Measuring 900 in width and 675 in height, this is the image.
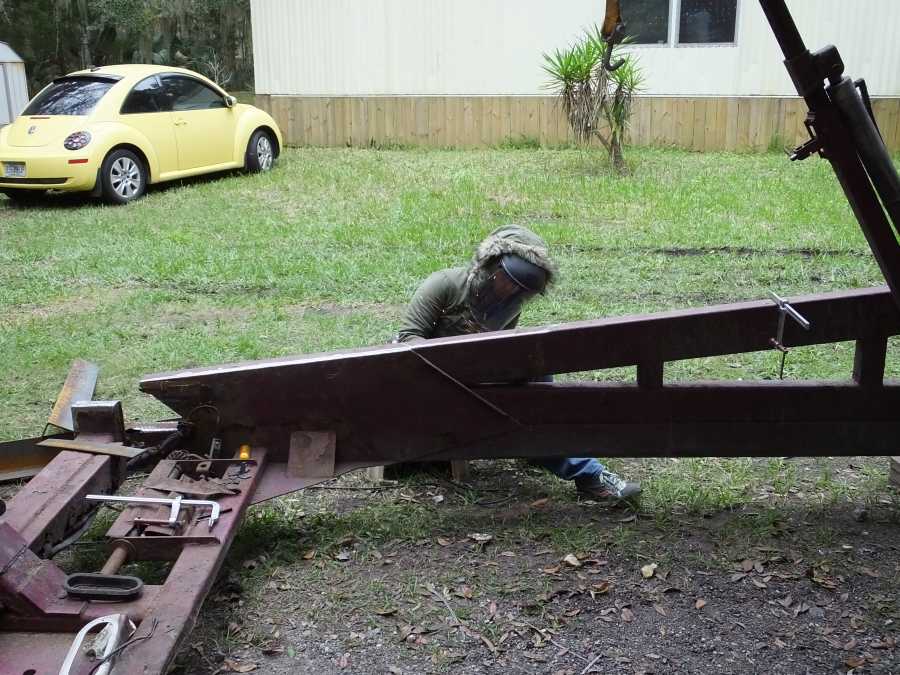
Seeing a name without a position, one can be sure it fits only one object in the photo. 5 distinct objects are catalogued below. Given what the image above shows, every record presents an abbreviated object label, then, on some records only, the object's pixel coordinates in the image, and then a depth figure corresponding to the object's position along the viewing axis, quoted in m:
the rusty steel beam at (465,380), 3.46
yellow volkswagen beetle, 10.86
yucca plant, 12.25
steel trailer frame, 3.44
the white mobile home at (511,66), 14.91
